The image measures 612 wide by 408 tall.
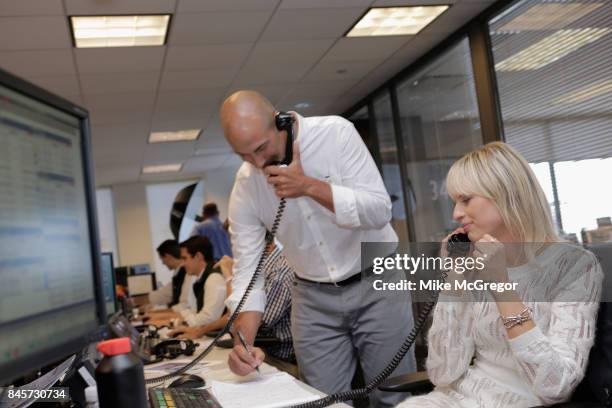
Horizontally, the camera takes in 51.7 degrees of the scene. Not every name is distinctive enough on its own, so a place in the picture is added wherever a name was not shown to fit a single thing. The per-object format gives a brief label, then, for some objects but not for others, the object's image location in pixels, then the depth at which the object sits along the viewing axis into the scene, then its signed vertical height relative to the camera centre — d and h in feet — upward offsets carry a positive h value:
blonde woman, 4.29 -0.65
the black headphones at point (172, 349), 7.87 -1.11
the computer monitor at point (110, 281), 11.67 -0.25
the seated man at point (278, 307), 8.95 -0.82
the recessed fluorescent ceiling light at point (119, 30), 13.66 +5.31
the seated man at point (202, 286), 12.40 -0.62
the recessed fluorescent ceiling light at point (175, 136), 25.92 +5.25
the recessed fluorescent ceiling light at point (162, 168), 34.76 +5.30
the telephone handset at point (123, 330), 8.99 -0.93
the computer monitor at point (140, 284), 23.16 -0.71
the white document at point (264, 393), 4.46 -1.06
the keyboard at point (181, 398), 4.12 -0.93
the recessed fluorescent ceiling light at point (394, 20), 15.46 +5.43
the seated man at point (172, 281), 19.53 -0.59
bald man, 6.80 -0.20
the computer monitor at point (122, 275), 21.76 -0.27
